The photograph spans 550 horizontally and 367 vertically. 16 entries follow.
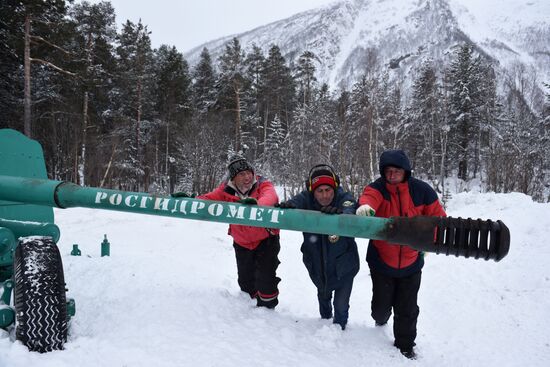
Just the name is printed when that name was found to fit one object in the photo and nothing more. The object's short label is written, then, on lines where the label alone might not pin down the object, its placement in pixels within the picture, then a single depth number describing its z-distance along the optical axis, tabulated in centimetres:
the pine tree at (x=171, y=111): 3128
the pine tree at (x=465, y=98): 2970
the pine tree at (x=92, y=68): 2336
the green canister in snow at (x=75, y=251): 608
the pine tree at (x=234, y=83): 2909
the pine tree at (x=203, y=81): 3581
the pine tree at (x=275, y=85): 3569
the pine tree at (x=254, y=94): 3372
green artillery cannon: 229
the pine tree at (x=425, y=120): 2356
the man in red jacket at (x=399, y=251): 335
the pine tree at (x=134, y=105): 2741
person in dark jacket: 362
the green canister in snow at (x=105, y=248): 647
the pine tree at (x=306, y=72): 3541
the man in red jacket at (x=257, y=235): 409
